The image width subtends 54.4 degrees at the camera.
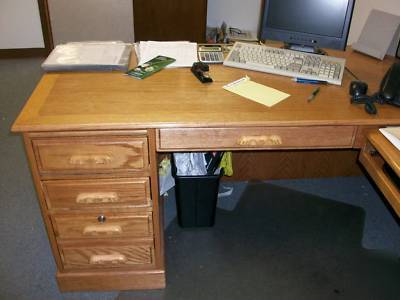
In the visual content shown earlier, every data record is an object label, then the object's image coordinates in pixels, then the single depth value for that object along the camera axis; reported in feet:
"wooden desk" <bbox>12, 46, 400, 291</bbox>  4.07
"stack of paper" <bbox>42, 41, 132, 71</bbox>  4.99
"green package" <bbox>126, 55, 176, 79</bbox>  4.99
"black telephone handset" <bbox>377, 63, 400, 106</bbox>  4.44
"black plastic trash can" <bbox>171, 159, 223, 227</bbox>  5.76
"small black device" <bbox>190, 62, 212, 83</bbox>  4.91
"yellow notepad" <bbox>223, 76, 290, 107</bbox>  4.53
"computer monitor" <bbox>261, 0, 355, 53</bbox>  5.41
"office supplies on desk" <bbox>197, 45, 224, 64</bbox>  5.50
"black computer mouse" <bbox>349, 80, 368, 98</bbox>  4.51
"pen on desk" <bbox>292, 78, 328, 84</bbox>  5.04
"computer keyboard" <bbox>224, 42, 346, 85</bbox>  5.10
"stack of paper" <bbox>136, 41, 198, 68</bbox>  5.40
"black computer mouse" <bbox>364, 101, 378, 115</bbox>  4.31
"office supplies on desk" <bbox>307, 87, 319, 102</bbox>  4.60
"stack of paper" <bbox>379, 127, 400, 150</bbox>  3.94
